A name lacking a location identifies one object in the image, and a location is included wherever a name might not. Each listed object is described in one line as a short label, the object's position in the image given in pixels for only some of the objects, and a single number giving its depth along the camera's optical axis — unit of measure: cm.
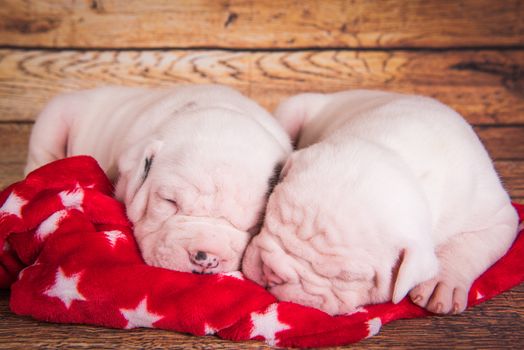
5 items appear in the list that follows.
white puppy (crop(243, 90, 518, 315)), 48
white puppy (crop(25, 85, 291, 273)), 51
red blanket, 46
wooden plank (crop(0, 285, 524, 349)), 45
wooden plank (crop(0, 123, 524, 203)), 75
